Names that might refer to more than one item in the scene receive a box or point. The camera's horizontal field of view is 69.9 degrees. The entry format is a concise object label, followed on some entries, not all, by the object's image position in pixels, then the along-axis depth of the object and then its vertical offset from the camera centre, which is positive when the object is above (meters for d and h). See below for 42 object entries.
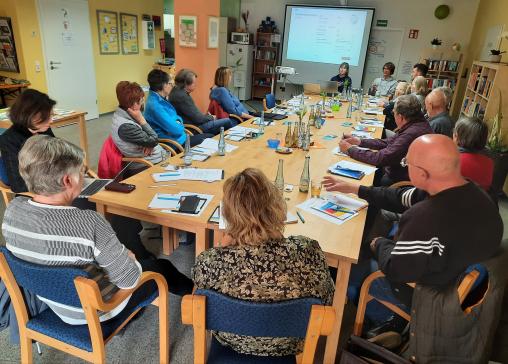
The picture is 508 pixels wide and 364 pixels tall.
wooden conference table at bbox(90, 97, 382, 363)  1.71 -0.85
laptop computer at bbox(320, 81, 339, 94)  6.22 -0.61
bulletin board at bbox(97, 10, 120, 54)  6.78 +0.07
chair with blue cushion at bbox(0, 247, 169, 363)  1.23 -1.06
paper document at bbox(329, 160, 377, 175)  2.75 -0.83
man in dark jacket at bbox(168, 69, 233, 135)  4.17 -0.71
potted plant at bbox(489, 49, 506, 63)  5.34 +0.08
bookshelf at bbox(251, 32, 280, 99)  9.18 -0.34
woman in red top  2.37 -0.58
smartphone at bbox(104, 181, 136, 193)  2.12 -0.83
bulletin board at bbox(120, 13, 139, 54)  7.31 +0.08
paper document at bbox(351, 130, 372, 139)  3.89 -0.84
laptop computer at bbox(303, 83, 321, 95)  7.02 -0.73
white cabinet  9.05 -0.52
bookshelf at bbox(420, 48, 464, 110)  7.66 -0.19
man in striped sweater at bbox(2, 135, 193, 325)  1.31 -0.67
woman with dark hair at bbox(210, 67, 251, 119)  4.70 -0.64
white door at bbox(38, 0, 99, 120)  5.84 -0.32
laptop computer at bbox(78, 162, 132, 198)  2.20 -0.91
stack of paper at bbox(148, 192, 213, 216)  1.95 -0.85
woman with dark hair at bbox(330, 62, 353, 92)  7.36 -0.48
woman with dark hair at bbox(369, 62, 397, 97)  6.83 -0.54
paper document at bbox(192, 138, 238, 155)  2.93 -0.82
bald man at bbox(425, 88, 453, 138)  3.48 -0.52
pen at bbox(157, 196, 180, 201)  2.06 -0.84
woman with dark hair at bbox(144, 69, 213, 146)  3.54 -0.68
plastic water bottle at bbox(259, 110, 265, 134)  3.71 -0.79
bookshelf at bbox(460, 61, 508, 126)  4.70 -0.40
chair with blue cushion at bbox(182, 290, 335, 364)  1.10 -0.79
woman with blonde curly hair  1.19 -0.68
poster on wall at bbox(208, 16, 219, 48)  5.70 +0.16
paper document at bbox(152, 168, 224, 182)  2.36 -0.83
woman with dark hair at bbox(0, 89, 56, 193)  2.39 -0.61
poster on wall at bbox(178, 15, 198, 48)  5.60 +0.14
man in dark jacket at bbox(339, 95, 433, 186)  2.90 -0.63
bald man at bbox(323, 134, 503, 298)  1.39 -0.61
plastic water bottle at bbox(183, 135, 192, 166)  2.64 -0.80
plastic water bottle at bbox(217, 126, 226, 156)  2.90 -0.78
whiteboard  8.34 +0.09
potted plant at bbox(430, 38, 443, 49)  7.86 +0.30
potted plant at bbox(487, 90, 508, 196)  4.11 -0.97
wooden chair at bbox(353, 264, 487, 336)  1.37 -1.08
